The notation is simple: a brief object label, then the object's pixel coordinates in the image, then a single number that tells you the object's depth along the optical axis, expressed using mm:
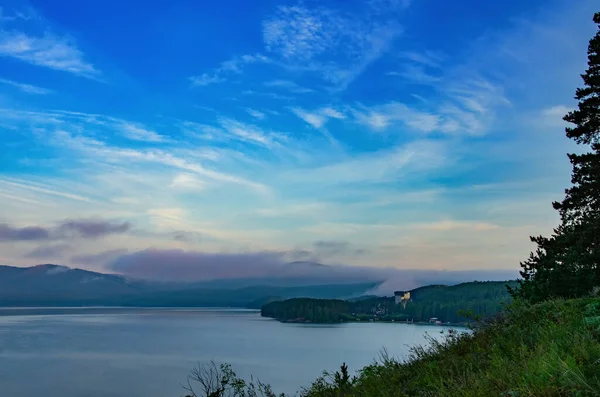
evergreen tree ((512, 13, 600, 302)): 21484
